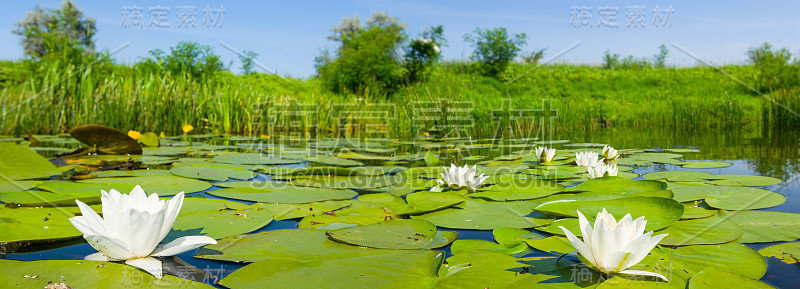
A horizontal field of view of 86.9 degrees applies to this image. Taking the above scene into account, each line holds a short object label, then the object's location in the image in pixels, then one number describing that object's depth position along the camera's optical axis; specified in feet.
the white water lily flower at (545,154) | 9.84
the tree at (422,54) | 43.34
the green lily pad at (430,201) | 5.59
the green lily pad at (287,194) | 6.23
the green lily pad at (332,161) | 10.55
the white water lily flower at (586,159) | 8.12
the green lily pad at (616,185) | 5.91
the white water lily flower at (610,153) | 9.53
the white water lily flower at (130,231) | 3.27
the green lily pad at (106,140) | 9.14
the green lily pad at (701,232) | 4.06
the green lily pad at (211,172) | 8.31
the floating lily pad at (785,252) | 3.60
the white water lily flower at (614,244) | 3.02
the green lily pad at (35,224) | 4.02
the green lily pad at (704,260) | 3.31
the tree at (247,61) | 56.18
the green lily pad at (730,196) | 5.52
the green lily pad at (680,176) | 7.54
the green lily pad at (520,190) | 6.17
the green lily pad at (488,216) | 4.91
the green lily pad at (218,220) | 4.41
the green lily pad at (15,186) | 6.26
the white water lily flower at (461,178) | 6.92
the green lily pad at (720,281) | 2.95
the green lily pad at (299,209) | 5.39
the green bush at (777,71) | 45.60
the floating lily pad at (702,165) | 9.11
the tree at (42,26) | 80.82
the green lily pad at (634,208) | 4.29
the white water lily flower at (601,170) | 6.93
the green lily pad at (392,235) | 4.10
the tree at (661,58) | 67.92
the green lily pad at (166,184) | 6.73
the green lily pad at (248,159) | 10.61
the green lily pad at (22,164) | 7.29
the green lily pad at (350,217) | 4.89
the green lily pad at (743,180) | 7.00
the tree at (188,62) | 36.98
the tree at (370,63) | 42.57
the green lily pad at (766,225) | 4.20
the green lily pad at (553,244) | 3.88
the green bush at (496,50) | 50.03
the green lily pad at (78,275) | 2.97
